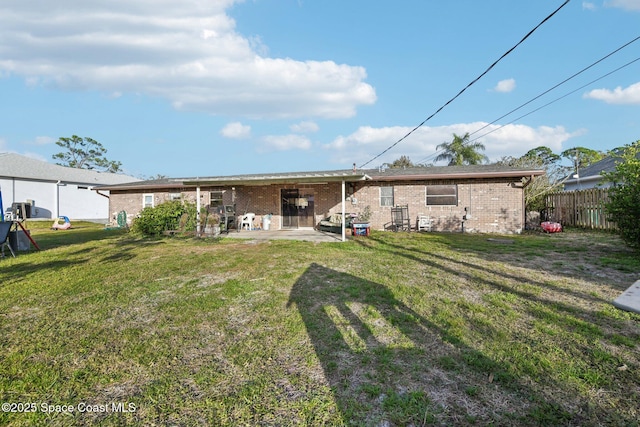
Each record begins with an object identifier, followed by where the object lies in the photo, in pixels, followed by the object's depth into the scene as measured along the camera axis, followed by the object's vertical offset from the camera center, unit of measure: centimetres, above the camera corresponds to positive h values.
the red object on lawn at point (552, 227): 1192 -59
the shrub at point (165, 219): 1206 -17
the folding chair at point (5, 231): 739 -37
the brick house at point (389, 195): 1234 +84
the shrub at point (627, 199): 684 +27
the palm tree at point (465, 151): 2240 +460
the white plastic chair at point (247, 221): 1475 -33
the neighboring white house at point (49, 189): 2161 +203
